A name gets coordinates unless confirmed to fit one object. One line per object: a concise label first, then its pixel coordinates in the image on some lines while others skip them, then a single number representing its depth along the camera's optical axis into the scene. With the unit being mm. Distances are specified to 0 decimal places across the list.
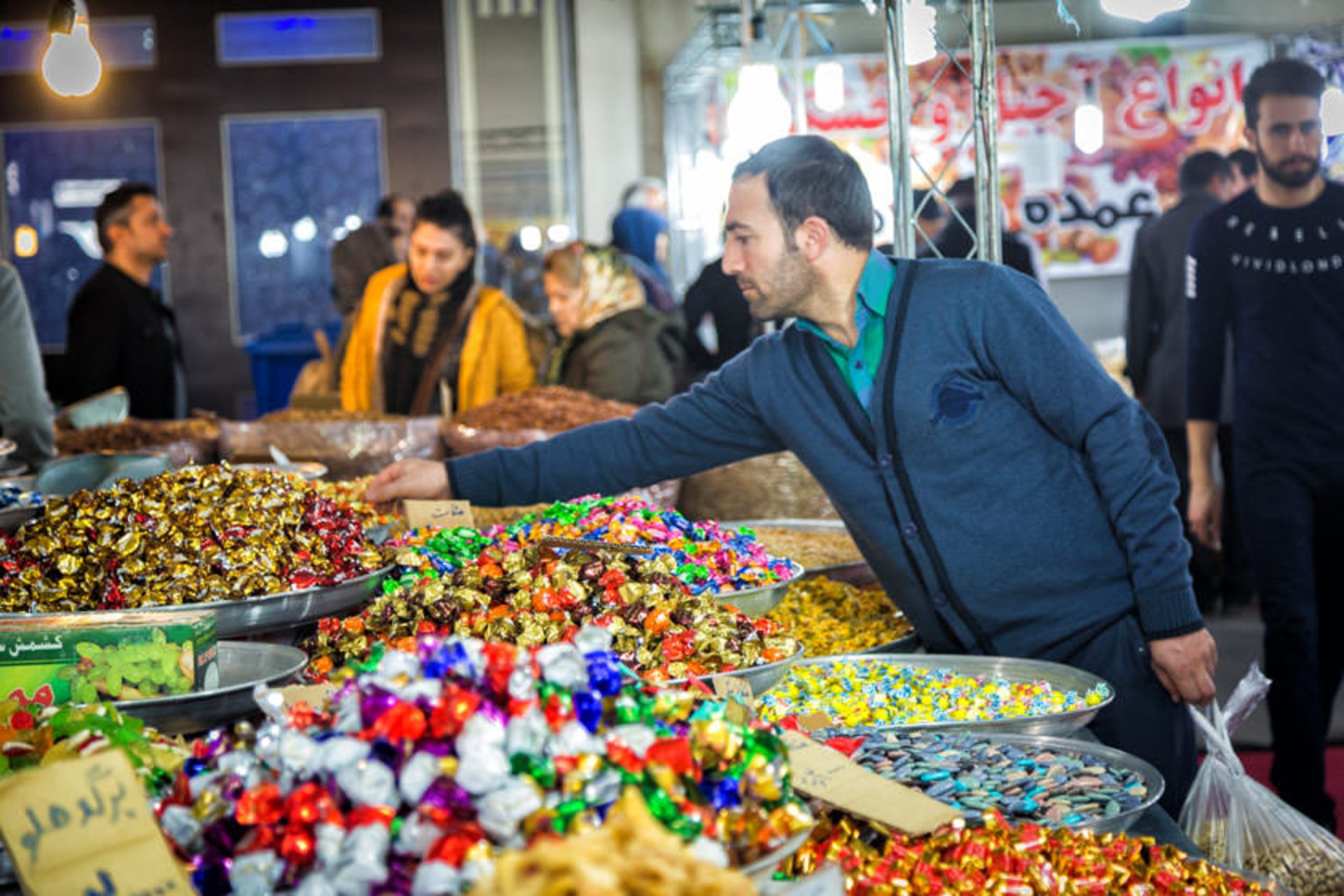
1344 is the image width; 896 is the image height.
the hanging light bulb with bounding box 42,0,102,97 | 4340
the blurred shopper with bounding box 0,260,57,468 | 3748
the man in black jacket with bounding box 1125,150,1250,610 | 5707
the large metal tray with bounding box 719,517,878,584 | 2809
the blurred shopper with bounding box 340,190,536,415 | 4758
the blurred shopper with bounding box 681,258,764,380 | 6477
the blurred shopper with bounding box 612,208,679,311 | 7254
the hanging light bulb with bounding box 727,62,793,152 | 5199
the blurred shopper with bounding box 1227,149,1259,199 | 6129
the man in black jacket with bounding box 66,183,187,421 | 5191
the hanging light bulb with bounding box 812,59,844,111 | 6410
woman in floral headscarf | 4836
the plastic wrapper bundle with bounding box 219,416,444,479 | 3721
